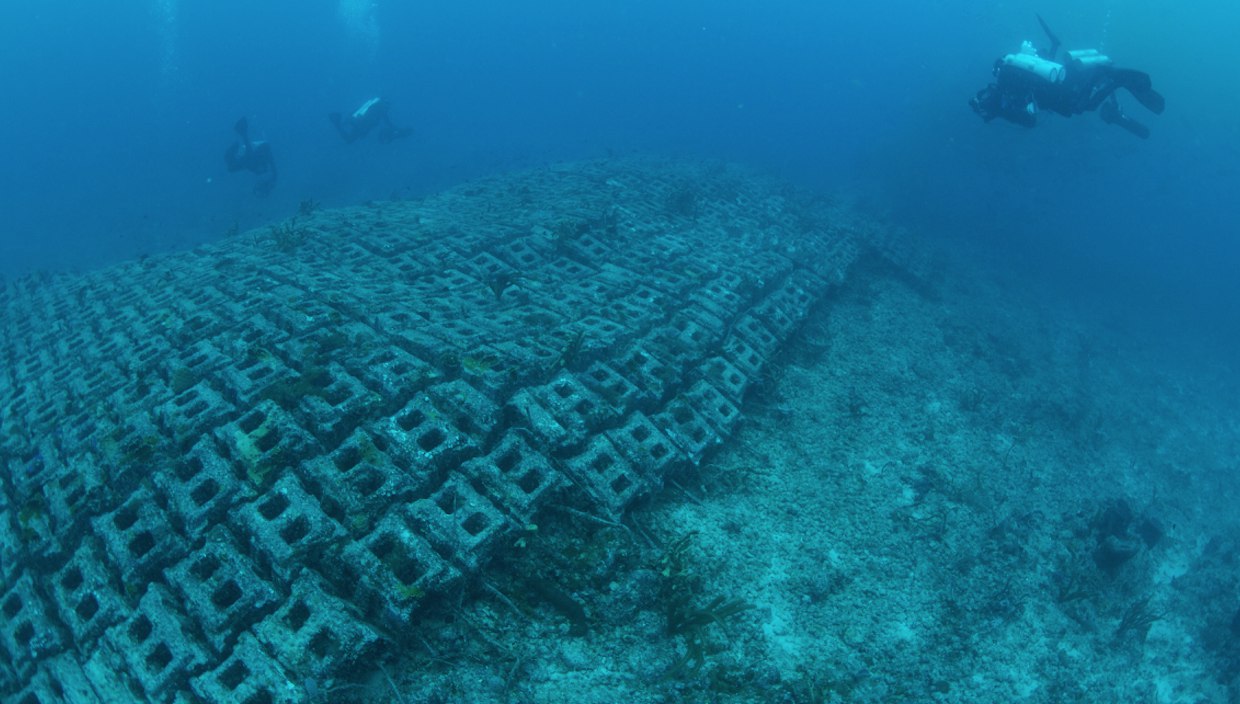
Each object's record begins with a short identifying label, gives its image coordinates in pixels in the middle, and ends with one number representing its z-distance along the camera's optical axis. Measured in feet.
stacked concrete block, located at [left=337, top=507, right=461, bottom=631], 12.41
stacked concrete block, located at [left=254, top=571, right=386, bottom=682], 11.40
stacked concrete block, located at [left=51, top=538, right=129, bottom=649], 12.64
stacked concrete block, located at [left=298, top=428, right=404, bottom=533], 13.92
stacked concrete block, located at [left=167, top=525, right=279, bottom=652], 11.98
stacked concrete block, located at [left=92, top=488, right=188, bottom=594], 13.12
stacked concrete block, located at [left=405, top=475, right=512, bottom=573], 13.48
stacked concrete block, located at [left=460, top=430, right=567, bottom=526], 14.90
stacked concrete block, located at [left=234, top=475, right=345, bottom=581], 12.84
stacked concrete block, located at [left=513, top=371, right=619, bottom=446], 17.08
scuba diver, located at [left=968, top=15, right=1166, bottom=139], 44.23
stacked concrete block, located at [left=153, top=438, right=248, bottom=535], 13.73
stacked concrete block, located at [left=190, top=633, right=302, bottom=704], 10.92
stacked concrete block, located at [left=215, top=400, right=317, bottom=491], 14.58
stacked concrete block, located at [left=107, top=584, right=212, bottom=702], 11.40
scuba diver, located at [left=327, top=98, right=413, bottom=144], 75.15
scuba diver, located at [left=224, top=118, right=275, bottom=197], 68.44
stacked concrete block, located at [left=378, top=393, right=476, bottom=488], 15.07
